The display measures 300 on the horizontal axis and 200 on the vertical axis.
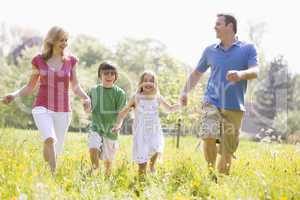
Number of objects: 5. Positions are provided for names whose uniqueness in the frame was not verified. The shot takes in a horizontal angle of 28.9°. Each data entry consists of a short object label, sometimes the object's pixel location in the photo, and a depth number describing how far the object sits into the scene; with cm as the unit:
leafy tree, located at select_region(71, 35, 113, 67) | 6300
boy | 725
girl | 703
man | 683
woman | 655
